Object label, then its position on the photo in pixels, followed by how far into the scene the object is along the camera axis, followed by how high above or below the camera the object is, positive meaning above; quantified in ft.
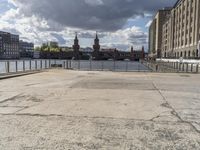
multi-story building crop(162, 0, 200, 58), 156.07 +40.38
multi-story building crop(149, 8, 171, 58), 313.12 +72.98
